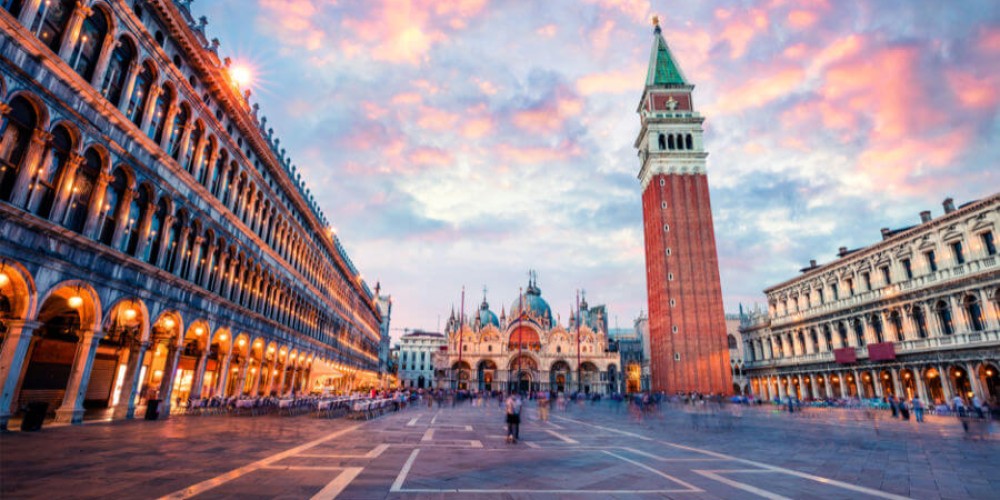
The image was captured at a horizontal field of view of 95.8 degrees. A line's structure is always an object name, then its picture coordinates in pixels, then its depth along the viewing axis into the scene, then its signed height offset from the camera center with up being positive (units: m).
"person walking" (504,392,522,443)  12.98 -1.13
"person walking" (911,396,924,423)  23.16 -1.30
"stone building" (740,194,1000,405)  28.84 +5.15
